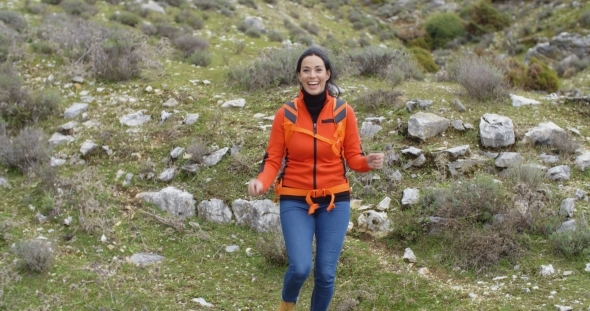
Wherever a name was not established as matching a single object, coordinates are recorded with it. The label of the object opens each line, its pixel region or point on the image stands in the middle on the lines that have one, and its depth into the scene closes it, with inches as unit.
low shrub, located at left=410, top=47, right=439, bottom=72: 587.8
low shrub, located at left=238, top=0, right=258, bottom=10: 653.9
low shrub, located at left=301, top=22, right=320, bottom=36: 668.7
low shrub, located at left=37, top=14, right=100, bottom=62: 363.6
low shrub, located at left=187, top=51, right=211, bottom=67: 403.2
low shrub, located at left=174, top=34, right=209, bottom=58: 439.0
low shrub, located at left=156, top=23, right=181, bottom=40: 476.2
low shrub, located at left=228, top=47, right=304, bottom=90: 335.0
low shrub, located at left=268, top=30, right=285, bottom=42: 555.2
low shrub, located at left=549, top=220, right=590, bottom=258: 176.1
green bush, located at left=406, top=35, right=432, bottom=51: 783.5
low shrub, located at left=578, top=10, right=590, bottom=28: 664.1
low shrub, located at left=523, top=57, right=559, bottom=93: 391.5
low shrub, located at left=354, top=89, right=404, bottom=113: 291.3
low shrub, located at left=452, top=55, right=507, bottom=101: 294.7
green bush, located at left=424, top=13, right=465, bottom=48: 809.5
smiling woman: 136.1
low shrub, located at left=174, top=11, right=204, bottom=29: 542.9
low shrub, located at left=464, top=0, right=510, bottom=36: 828.4
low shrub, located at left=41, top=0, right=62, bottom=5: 540.4
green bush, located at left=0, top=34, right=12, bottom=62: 367.2
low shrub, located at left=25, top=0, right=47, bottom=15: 494.6
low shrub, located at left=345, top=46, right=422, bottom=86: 359.6
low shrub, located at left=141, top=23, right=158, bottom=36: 478.3
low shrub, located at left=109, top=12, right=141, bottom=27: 513.0
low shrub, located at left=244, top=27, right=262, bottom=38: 548.4
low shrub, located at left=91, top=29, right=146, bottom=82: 339.0
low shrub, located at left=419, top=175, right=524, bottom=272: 183.5
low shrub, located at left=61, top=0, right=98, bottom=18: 522.0
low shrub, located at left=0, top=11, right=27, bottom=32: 425.1
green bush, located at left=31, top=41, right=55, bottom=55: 373.7
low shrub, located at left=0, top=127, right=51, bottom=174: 254.2
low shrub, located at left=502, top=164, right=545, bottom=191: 208.7
